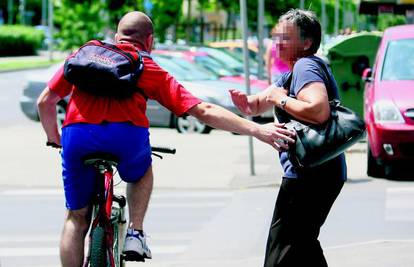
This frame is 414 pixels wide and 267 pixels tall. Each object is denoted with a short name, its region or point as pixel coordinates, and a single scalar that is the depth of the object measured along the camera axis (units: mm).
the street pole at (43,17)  107688
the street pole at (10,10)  107875
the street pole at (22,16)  102962
